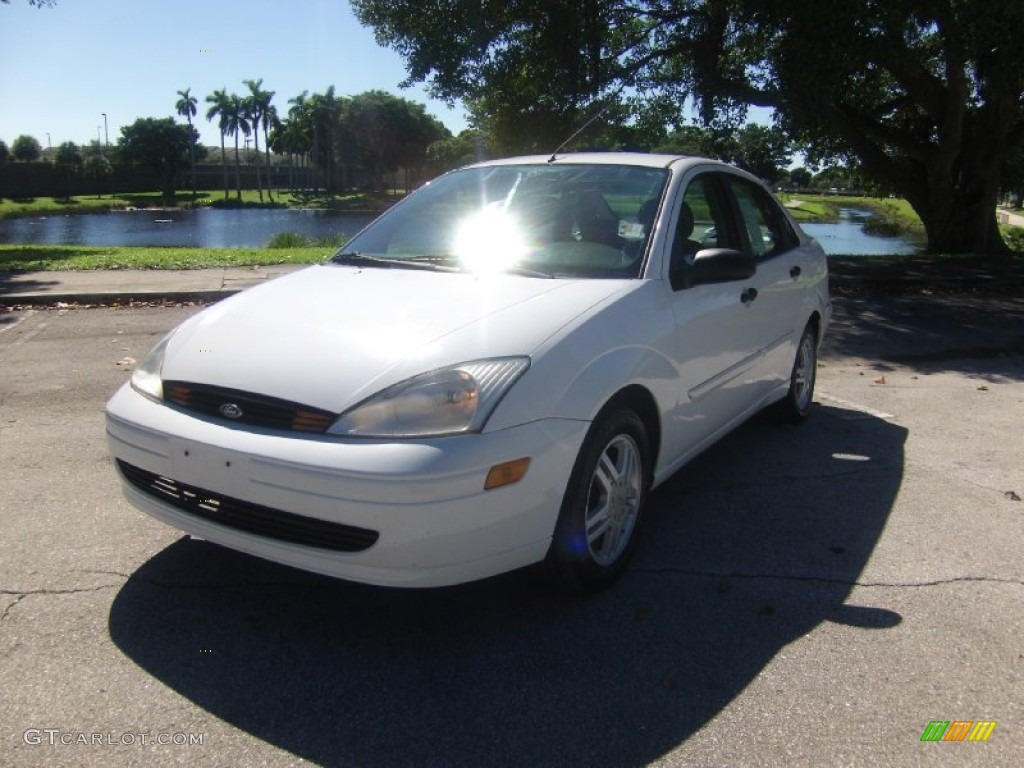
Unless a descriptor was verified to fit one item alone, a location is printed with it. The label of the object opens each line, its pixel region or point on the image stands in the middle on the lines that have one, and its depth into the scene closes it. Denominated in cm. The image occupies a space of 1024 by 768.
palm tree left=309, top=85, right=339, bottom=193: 11488
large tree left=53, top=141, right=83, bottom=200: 10375
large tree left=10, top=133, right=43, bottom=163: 12231
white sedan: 259
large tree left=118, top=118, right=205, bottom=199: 11138
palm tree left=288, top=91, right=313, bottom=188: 11769
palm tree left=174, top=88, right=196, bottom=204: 11488
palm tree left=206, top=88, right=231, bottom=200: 11625
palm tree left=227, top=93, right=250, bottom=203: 11744
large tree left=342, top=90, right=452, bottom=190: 11088
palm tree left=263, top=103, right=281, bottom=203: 11944
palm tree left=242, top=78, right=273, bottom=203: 11712
